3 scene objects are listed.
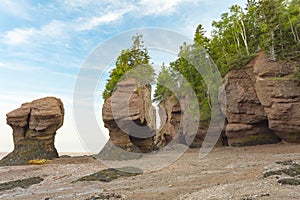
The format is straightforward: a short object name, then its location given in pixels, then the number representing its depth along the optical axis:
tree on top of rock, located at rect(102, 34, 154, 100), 44.72
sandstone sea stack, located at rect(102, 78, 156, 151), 31.55
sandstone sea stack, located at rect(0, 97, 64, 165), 34.09
